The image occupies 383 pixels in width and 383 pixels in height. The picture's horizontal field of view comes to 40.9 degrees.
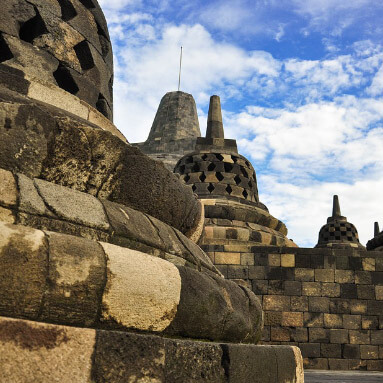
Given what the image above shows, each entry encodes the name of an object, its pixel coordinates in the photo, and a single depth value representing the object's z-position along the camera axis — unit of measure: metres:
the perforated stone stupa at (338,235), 19.00
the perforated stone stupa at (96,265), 1.64
